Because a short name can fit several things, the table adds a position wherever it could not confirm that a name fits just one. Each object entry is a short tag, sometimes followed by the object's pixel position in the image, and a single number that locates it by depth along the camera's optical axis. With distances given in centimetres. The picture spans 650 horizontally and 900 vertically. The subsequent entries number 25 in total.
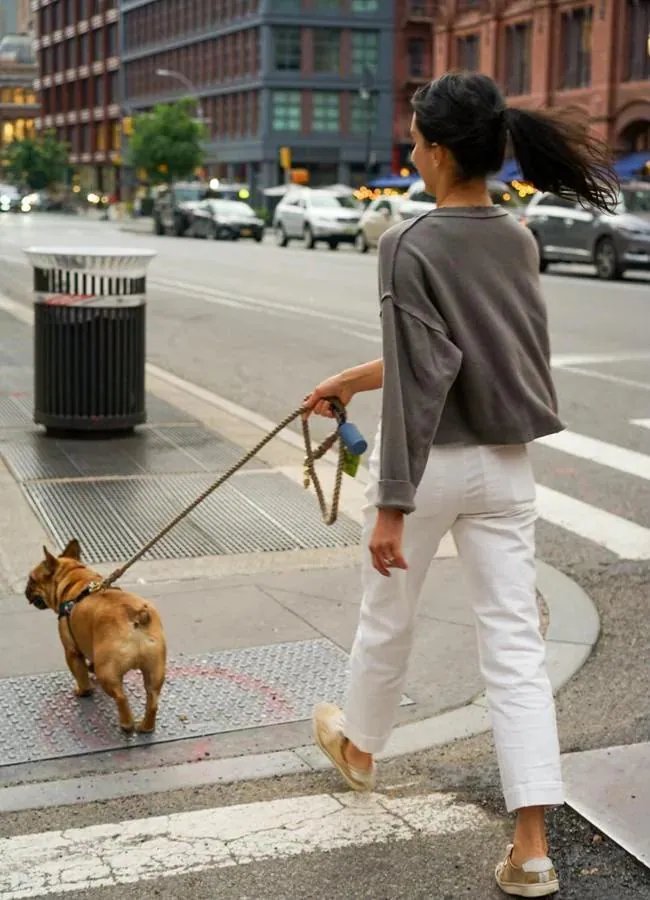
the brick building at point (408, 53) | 8438
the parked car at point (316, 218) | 4031
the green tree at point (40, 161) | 11869
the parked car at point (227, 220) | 4669
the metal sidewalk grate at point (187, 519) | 662
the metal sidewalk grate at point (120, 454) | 816
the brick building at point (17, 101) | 15325
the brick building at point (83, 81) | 11331
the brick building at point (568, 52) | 4988
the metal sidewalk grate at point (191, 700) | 436
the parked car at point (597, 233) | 2583
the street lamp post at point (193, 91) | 8575
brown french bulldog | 425
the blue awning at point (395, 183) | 6380
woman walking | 325
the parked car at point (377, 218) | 3650
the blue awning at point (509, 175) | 4275
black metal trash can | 849
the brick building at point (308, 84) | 8256
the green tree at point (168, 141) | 7738
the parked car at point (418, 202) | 3345
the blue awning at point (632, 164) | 4925
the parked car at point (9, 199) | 9075
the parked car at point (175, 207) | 5034
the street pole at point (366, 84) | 6744
